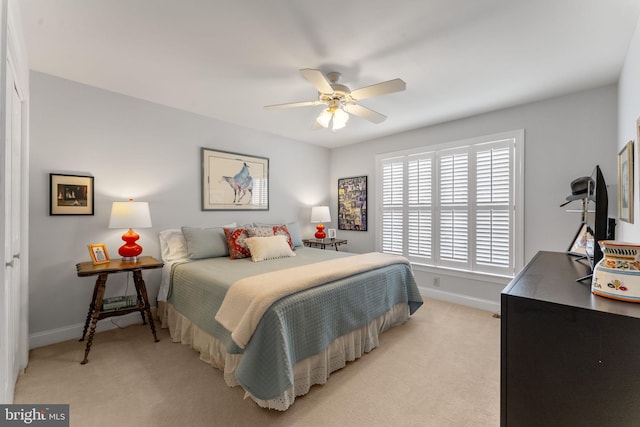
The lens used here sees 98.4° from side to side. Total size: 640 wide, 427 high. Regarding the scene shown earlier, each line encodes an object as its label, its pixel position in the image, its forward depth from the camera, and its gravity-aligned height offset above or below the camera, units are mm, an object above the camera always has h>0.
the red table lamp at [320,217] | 4582 -76
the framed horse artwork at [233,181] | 3561 +427
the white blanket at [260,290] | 1748 -540
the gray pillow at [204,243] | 2994 -343
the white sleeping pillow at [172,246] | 3000 -375
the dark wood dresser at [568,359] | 766 -443
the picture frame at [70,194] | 2529 +161
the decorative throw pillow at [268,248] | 3006 -399
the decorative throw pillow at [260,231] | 3305 -236
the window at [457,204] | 3219 +117
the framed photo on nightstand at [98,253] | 2555 -394
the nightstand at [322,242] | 4455 -491
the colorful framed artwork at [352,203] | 4699 +163
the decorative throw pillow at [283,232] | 3512 -256
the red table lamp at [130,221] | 2566 -88
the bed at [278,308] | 1717 -754
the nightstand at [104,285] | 2302 -674
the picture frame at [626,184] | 1732 +202
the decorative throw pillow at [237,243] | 3076 -352
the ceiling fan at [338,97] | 2002 +954
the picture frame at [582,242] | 1675 -186
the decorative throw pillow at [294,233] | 3920 -296
